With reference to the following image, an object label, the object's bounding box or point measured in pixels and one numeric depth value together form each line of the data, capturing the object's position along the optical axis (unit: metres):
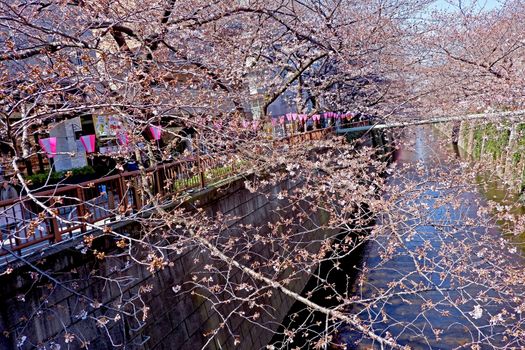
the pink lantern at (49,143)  9.60
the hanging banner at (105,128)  6.72
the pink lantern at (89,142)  10.64
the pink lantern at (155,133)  7.98
